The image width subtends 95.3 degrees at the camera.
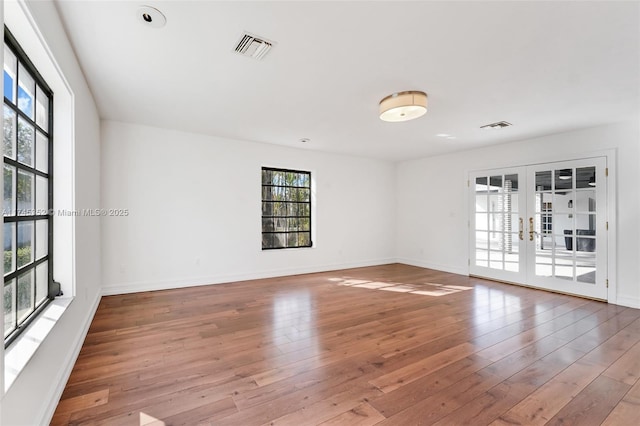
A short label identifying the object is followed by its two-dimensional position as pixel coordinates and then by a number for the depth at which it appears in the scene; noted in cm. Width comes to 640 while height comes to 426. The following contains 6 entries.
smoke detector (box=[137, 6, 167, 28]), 193
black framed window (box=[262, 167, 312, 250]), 579
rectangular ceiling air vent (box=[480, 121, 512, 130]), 417
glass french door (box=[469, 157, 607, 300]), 435
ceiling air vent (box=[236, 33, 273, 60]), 222
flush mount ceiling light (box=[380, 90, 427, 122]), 308
